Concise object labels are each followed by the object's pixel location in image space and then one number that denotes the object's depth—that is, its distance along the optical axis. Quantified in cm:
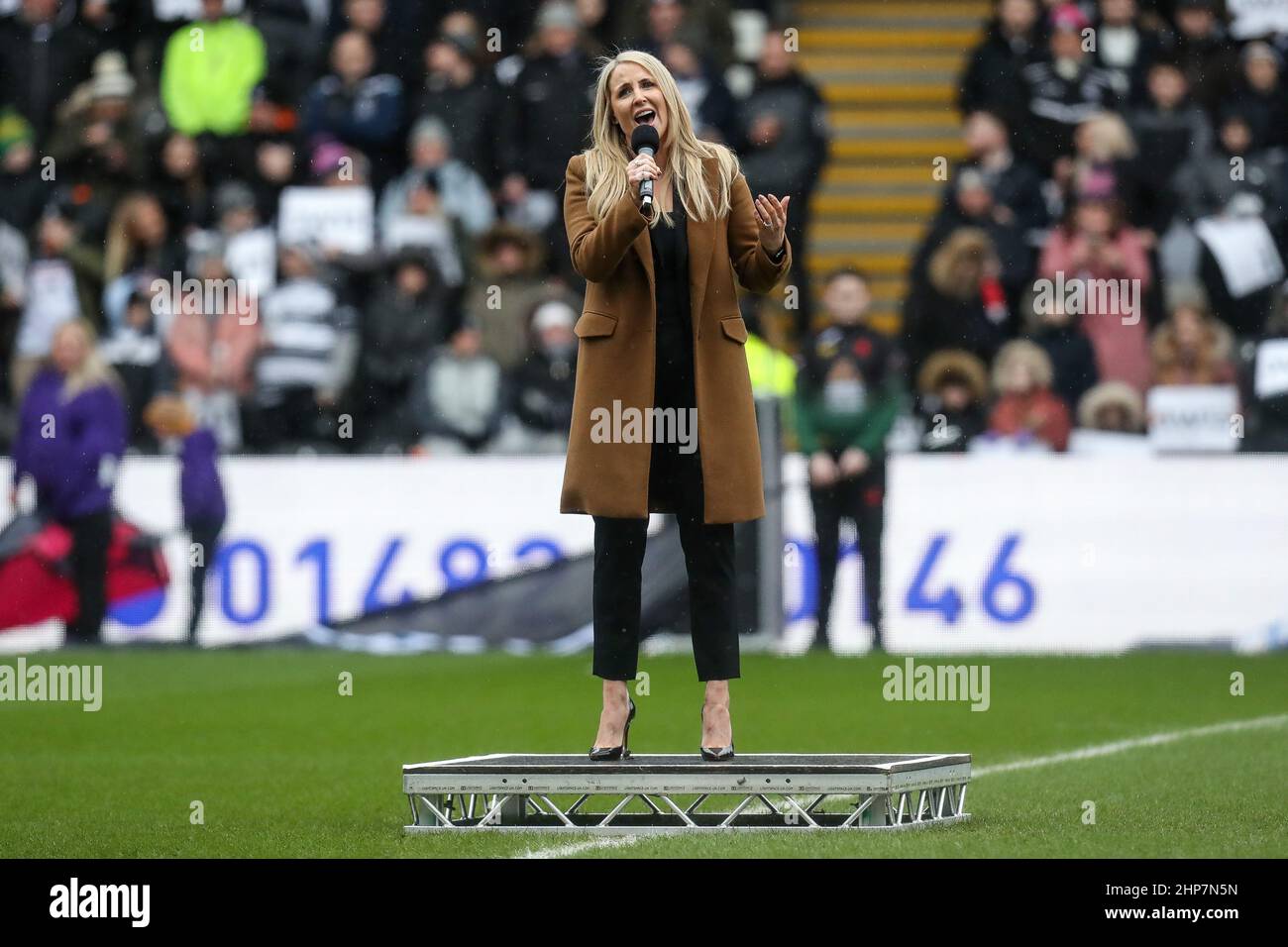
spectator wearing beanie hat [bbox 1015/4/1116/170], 1738
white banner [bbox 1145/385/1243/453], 1572
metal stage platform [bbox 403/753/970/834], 718
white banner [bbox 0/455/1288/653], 1541
